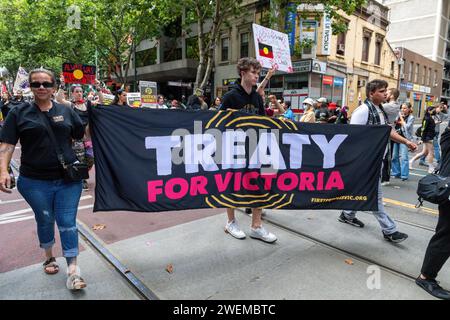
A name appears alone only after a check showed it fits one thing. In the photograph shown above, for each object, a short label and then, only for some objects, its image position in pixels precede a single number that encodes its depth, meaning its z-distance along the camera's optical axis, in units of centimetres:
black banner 311
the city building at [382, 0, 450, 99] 4091
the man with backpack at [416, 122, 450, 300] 275
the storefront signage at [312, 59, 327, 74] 1927
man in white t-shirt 387
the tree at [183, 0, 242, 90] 1430
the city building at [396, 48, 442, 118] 3090
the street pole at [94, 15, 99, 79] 1948
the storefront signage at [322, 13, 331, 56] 1958
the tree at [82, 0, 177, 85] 1682
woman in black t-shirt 262
